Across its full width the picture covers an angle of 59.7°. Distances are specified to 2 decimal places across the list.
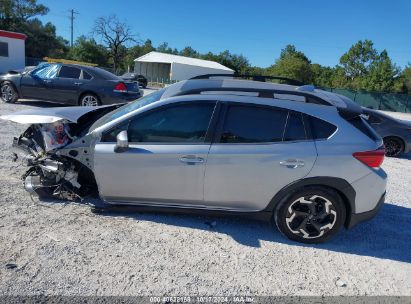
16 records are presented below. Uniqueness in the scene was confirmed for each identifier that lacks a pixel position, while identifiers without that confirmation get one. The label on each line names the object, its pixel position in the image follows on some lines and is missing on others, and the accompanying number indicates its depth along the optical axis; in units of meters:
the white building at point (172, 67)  51.00
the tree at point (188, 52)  94.97
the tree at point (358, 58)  67.25
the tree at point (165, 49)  96.56
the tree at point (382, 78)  54.06
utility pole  64.69
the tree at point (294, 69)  56.00
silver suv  3.79
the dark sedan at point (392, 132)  9.51
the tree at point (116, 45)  59.38
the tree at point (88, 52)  57.56
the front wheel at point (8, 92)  12.00
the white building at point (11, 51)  24.95
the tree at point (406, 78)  56.12
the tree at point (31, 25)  47.38
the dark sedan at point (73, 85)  11.10
